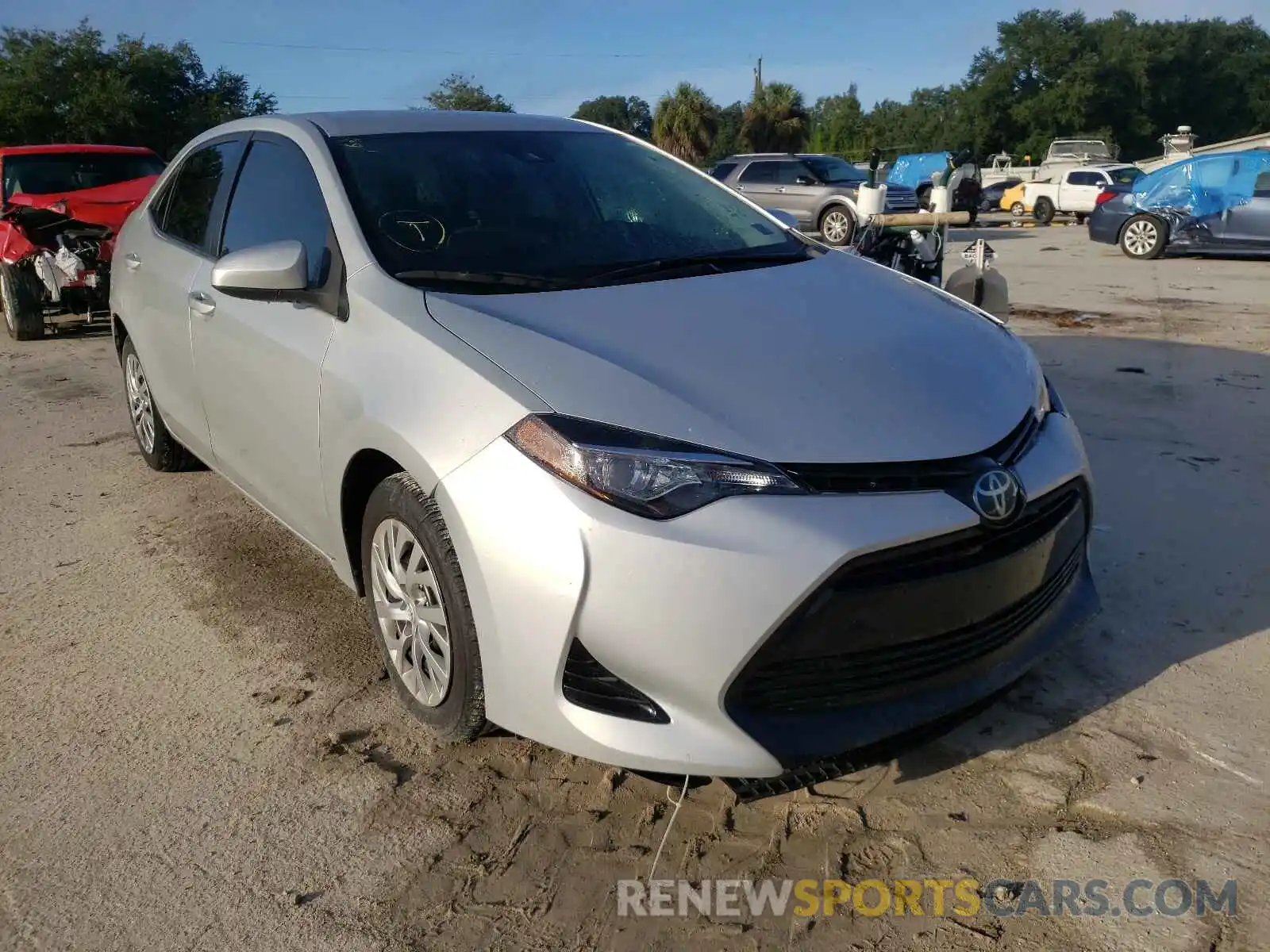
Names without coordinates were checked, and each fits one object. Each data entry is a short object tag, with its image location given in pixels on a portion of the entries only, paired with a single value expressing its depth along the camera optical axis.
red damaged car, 9.11
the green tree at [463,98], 43.64
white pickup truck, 26.88
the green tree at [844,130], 62.47
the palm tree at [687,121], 40.97
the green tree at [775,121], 43.88
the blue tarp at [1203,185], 13.66
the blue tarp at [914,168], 31.50
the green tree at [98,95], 30.41
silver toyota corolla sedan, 2.05
